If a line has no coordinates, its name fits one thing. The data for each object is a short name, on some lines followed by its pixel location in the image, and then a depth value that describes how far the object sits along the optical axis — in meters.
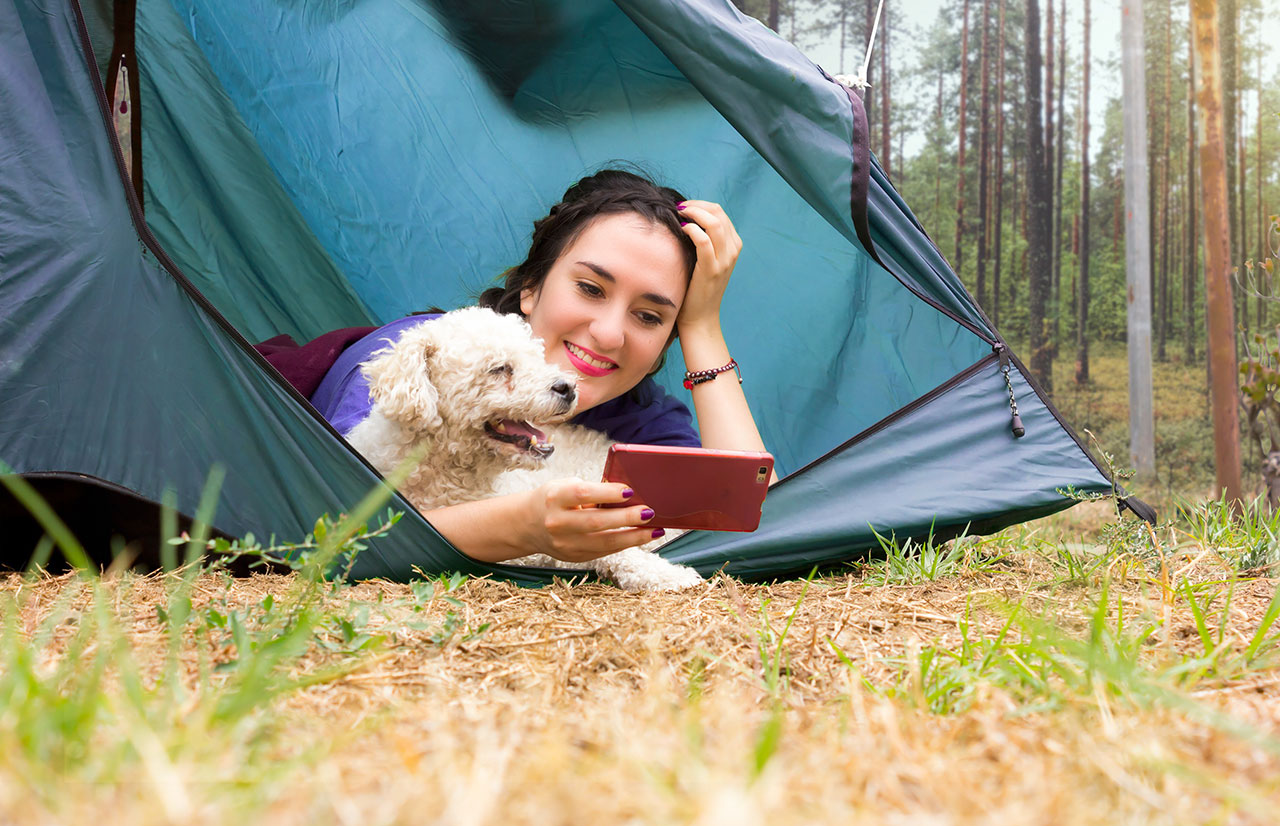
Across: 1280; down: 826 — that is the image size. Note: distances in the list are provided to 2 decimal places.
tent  1.81
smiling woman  2.43
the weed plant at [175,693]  0.67
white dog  2.04
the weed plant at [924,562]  2.13
